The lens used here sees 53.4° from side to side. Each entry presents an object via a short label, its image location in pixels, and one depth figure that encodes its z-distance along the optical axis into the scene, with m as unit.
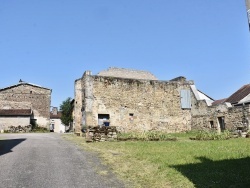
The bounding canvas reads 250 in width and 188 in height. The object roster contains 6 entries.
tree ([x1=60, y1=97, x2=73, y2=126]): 42.38
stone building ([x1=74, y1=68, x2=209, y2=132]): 20.77
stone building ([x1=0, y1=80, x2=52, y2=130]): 32.50
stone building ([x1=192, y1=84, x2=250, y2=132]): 18.94
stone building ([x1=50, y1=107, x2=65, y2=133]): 47.80
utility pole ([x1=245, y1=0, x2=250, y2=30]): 4.31
